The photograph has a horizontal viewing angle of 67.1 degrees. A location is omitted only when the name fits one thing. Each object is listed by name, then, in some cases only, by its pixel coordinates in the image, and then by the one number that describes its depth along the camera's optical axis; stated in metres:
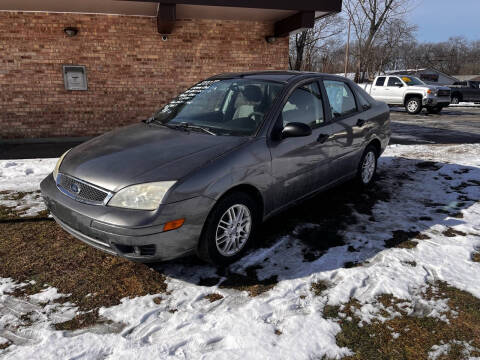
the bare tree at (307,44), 33.41
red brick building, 8.16
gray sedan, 2.67
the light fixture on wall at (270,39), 9.75
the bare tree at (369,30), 38.25
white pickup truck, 17.17
